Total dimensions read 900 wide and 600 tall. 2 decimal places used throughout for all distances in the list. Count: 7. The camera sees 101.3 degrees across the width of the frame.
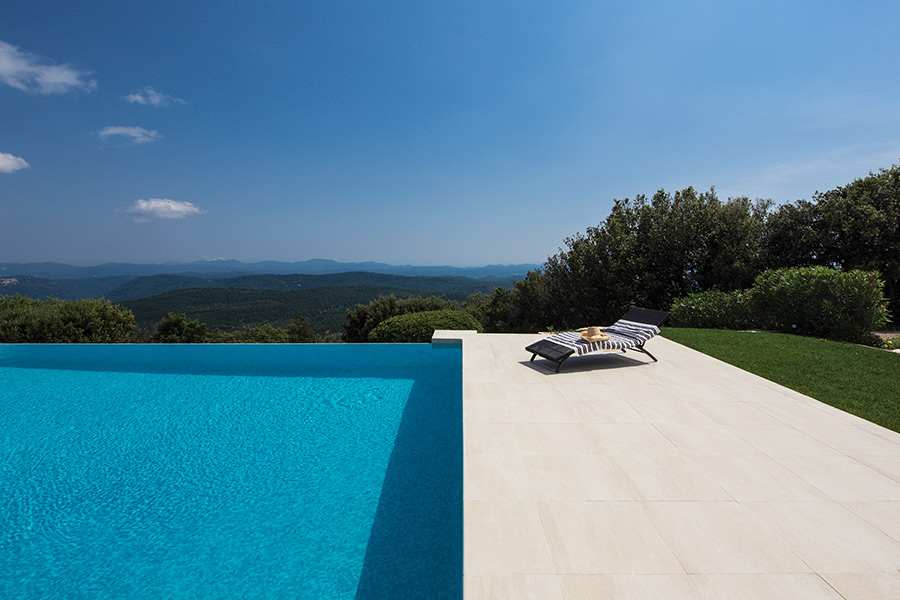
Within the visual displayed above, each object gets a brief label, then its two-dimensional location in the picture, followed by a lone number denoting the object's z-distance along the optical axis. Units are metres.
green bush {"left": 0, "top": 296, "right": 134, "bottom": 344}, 9.70
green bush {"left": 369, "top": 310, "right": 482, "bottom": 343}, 9.08
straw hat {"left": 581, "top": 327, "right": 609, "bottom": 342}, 5.51
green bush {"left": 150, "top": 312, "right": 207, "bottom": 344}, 12.15
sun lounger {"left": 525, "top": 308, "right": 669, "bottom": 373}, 5.29
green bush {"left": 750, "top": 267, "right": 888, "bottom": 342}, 7.18
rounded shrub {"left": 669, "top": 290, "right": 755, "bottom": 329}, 9.09
